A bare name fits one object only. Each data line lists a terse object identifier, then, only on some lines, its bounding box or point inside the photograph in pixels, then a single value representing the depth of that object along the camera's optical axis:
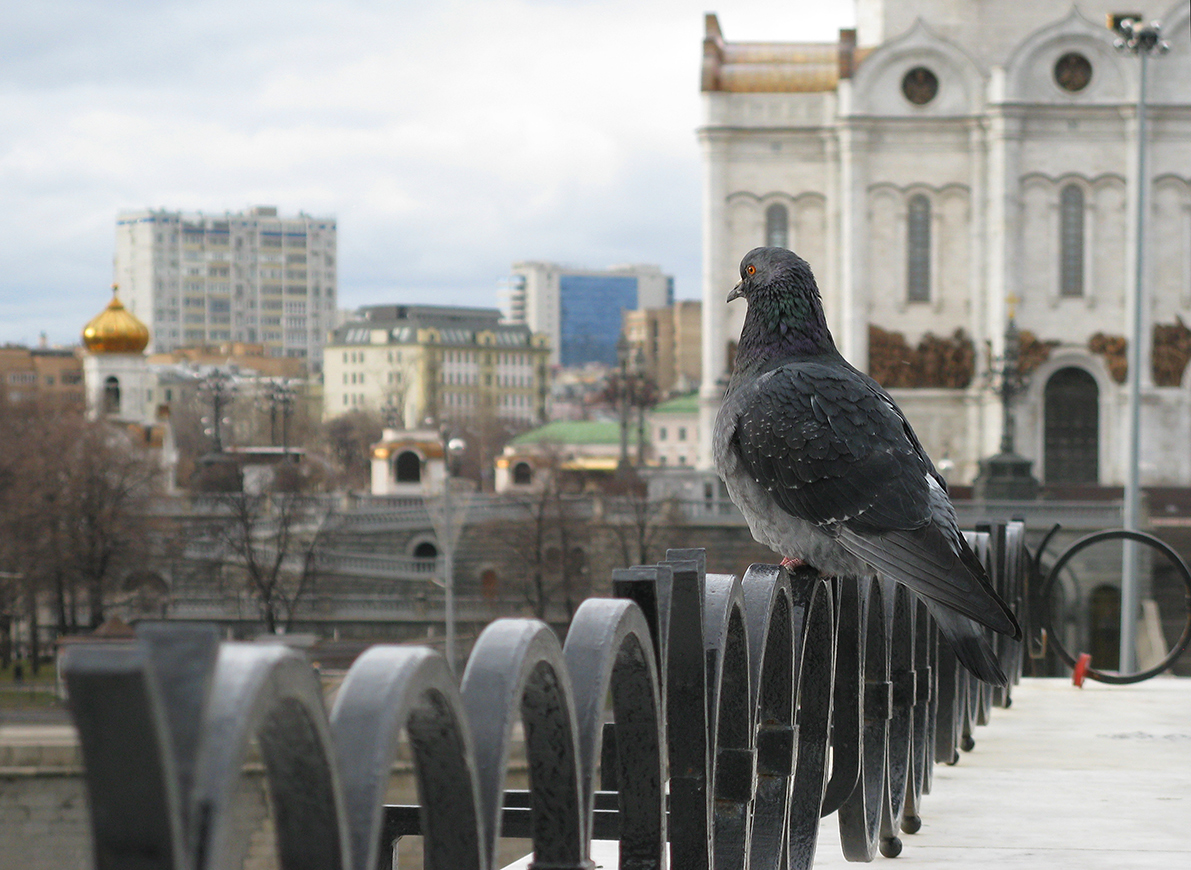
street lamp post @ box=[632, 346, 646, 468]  46.50
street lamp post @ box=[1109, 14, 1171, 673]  15.45
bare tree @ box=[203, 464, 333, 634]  41.66
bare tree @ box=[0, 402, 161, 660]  40.78
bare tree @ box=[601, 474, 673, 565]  39.69
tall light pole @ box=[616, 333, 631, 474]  41.84
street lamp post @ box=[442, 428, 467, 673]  29.61
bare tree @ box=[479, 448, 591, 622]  41.03
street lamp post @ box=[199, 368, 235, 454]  54.16
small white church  61.81
